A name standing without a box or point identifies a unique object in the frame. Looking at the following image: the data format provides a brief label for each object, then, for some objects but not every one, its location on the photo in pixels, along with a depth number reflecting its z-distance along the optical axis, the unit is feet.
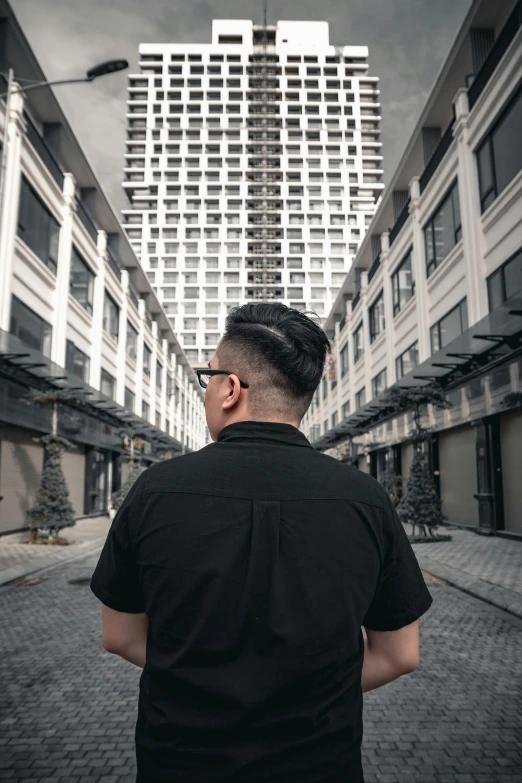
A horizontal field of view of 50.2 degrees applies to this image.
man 4.06
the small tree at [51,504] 49.57
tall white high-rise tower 275.59
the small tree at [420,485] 50.55
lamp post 42.32
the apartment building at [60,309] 54.80
